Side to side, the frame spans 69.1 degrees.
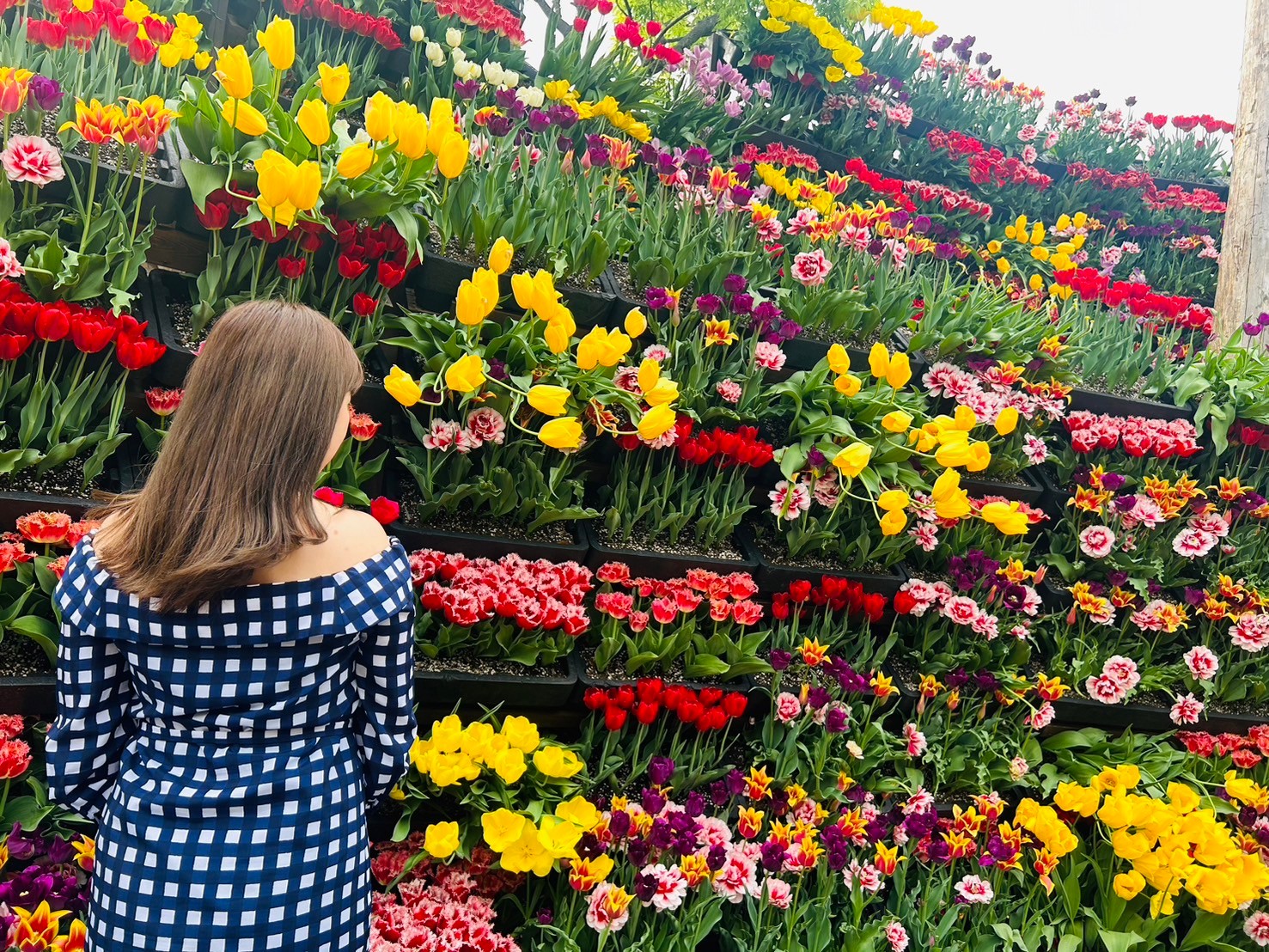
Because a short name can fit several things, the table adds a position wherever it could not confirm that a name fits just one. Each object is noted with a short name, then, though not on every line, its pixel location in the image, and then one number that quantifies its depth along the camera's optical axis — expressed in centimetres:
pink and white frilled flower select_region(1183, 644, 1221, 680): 297
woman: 123
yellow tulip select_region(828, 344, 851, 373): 276
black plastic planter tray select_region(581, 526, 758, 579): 267
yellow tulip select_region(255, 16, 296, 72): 229
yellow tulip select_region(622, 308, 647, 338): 244
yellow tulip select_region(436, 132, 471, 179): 229
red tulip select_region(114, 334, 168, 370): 202
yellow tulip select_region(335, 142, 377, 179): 215
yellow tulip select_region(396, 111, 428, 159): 222
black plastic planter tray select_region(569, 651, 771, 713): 242
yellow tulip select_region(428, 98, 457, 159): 229
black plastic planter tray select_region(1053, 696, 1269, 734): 297
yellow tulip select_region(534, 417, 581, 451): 215
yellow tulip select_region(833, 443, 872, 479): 250
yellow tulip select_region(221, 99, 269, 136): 226
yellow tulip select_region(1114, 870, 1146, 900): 216
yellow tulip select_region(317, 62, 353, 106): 236
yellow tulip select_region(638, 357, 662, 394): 230
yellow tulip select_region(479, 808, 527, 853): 186
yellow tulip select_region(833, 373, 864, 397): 279
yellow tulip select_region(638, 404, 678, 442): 229
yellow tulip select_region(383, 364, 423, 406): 218
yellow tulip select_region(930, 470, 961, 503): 245
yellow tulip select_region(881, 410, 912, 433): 265
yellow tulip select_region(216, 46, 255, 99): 211
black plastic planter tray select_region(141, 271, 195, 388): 229
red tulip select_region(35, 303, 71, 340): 193
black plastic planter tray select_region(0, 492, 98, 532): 199
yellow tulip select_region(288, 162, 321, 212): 203
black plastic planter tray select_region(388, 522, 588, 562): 248
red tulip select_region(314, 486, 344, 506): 182
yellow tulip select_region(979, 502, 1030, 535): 255
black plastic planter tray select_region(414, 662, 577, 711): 228
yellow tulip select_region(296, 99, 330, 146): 210
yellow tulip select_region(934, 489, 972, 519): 251
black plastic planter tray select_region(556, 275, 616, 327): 291
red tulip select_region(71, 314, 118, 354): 195
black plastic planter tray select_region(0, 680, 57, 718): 186
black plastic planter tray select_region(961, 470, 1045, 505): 332
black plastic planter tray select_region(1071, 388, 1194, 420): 358
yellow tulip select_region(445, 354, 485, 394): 223
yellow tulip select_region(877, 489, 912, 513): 257
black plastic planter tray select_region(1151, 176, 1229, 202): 676
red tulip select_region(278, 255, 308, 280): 226
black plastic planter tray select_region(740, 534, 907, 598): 287
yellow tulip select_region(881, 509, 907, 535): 263
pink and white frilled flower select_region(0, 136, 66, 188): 200
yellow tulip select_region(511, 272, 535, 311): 227
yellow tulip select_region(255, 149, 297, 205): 200
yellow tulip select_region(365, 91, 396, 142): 223
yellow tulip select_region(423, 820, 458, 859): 183
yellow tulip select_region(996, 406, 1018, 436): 281
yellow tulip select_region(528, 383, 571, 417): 217
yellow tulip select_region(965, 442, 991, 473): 254
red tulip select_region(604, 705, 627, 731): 215
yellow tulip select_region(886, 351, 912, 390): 276
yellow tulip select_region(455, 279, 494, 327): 221
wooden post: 503
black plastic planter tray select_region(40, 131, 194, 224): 240
